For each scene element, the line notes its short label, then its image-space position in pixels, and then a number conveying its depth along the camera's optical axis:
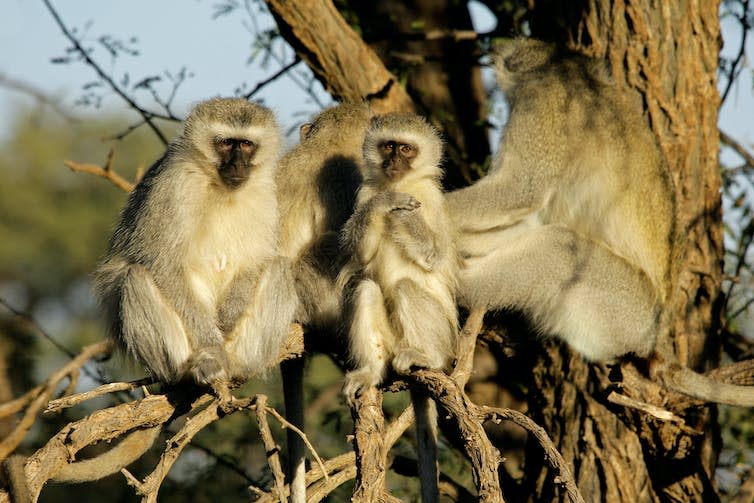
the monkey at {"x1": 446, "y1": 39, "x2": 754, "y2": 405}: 10.88
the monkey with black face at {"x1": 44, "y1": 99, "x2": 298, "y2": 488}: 8.77
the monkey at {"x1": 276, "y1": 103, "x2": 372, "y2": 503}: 10.30
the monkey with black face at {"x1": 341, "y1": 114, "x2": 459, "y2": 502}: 8.95
